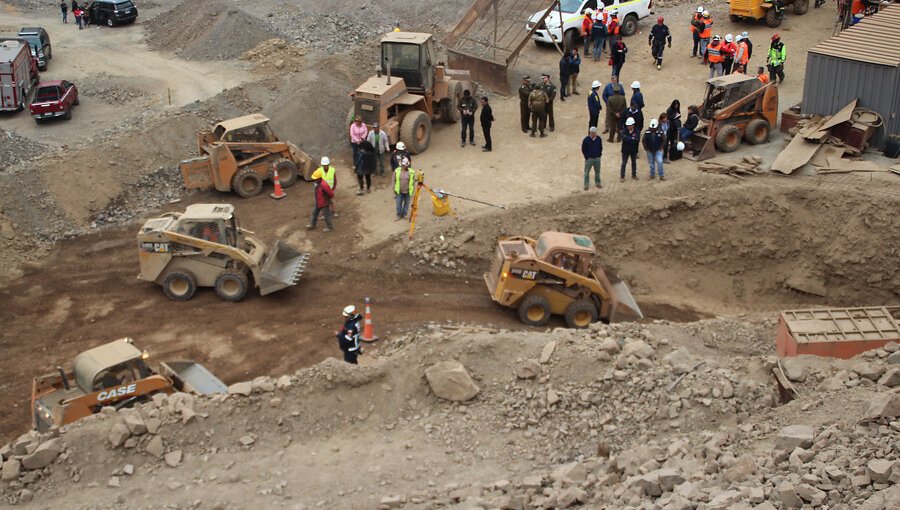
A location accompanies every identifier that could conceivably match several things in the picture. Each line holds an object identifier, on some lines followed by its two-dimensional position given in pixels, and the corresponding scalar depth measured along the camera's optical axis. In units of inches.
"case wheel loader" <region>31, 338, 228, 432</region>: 543.2
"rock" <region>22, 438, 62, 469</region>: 488.1
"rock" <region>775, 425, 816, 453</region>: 406.9
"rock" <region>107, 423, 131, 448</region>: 498.0
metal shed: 842.2
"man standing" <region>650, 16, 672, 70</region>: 1080.2
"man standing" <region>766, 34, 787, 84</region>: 991.6
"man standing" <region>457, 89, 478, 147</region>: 919.7
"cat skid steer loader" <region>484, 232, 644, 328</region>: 687.1
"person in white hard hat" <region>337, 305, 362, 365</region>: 596.1
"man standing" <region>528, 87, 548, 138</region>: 930.1
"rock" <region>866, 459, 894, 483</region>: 354.0
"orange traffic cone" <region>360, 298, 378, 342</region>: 673.0
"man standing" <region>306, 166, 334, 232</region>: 788.0
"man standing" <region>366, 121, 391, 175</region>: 874.1
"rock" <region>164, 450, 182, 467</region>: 497.4
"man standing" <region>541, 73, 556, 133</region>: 940.0
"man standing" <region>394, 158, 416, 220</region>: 785.6
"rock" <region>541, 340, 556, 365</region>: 547.2
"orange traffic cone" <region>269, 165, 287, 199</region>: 872.9
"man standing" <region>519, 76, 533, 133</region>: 939.3
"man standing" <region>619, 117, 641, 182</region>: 818.8
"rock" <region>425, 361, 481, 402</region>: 533.6
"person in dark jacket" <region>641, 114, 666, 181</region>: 817.5
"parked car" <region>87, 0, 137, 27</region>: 1400.1
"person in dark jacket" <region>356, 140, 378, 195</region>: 847.1
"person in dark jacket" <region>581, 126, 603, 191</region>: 805.9
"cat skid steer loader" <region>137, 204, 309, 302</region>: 706.2
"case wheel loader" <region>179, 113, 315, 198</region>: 852.6
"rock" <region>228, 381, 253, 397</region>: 528.4
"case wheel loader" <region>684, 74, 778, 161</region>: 863.7
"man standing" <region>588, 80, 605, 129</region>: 908.0
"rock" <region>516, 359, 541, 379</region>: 539.5
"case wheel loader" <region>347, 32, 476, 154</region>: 900.0
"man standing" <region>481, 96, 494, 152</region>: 907.4
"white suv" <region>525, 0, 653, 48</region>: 1149.7
